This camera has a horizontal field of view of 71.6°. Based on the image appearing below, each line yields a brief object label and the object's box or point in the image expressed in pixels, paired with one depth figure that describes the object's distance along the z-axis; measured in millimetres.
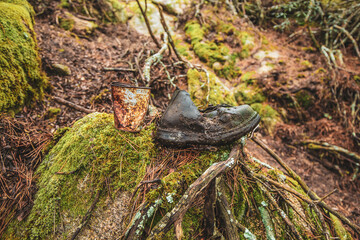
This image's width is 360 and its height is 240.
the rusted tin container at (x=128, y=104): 631
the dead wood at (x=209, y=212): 547
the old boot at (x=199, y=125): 605
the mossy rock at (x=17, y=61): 757
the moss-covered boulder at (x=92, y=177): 584
